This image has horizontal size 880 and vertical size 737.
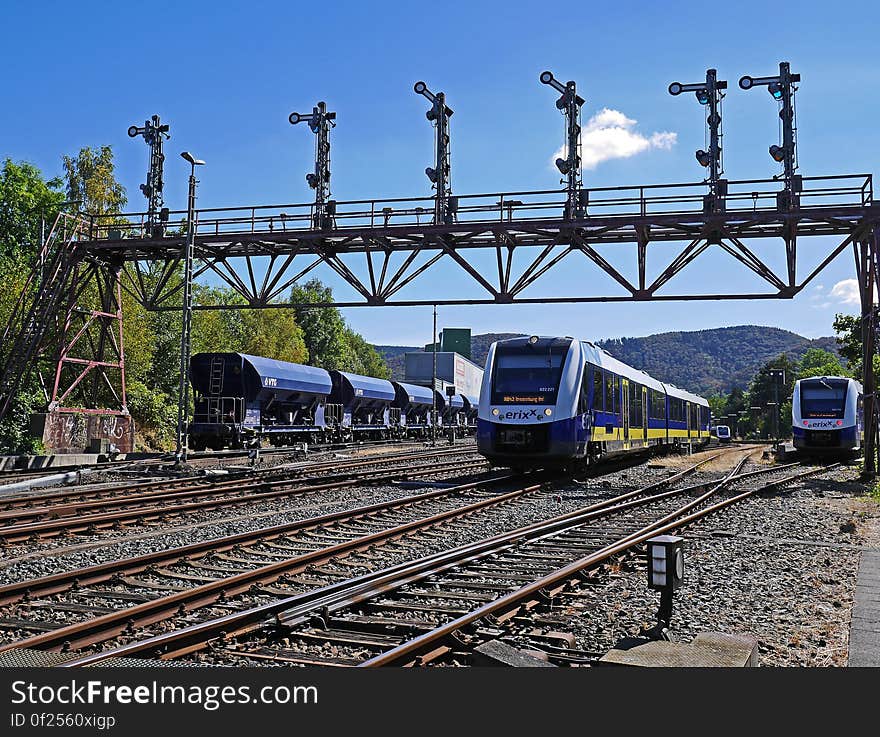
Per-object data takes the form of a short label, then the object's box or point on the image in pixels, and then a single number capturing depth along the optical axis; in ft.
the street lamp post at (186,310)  67.56
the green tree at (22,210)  131.34
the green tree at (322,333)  289.33
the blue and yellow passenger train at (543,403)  57.47
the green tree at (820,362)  319.57
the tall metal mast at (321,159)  74.69
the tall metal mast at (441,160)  71.72
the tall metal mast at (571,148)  69.00
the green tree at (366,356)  348.51
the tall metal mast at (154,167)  78.95
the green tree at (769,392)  377.09
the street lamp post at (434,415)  135.74
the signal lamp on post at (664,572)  19.36
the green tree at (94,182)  146.92
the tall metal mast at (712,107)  68.59
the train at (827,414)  95.50
